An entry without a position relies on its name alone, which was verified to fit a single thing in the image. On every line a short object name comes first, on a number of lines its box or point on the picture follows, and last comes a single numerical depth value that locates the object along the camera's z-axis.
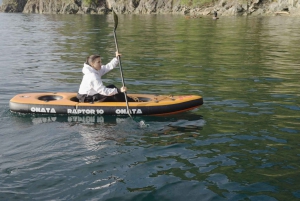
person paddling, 10.52
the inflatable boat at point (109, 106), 10.48
